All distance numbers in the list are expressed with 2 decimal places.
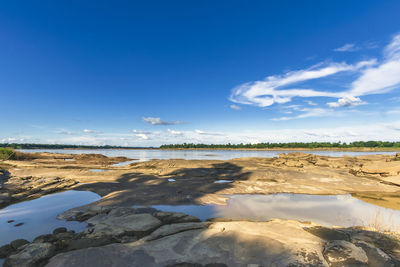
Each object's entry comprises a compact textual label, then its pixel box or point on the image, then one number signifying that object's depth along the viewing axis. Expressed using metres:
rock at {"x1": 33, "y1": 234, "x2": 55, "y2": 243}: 5.17
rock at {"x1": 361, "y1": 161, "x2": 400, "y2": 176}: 16.80
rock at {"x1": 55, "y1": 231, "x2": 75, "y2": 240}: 5.30
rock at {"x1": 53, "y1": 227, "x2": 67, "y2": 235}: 5.95
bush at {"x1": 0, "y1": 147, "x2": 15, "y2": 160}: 27.78
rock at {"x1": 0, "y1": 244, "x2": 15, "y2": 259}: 4.63
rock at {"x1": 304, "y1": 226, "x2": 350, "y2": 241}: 4.87
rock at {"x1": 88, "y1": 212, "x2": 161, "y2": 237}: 5.41
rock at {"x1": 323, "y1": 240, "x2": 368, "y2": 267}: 3.64
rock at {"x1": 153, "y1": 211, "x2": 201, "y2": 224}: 6.55
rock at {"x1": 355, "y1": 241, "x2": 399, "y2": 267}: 3.64
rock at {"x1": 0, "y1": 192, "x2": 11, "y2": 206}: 9.25
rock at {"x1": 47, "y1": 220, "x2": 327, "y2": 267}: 3.86
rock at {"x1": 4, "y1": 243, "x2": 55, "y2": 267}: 4.04
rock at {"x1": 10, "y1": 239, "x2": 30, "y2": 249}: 4.95
